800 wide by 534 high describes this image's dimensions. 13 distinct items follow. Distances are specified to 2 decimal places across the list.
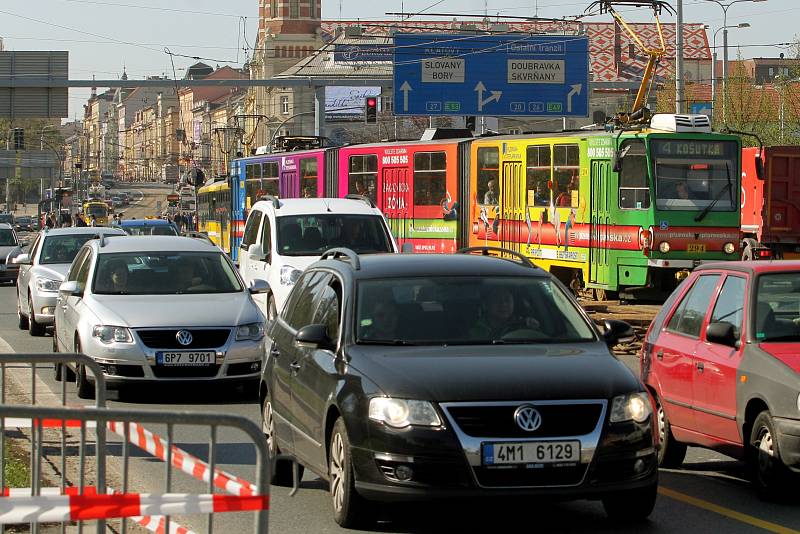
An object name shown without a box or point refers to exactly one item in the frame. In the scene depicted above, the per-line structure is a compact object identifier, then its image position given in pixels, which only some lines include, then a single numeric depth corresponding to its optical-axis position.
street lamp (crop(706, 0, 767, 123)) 58.48
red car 8.46
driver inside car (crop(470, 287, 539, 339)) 8.43
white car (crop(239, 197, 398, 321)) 19.45
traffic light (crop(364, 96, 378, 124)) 50.58
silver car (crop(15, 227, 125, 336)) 21.48
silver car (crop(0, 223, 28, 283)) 39.81
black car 7.31
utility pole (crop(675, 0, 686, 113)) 37.81
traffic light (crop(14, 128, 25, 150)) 82.25
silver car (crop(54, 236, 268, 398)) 13.48
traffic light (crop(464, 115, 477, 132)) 42.93
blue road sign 46.12
